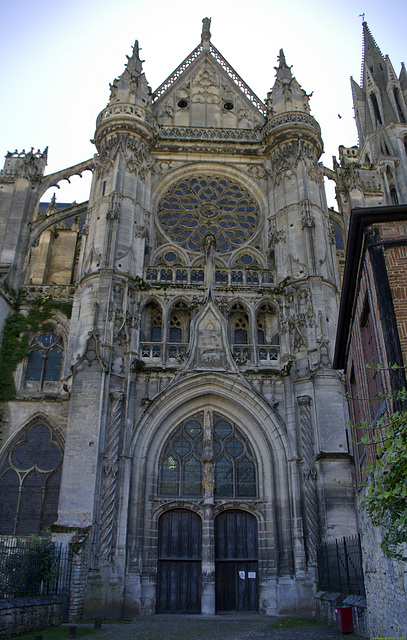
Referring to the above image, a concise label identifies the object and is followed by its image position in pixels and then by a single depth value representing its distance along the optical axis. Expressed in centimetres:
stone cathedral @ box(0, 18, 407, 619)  1572
